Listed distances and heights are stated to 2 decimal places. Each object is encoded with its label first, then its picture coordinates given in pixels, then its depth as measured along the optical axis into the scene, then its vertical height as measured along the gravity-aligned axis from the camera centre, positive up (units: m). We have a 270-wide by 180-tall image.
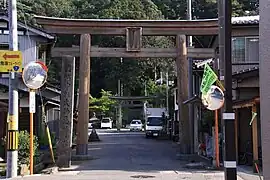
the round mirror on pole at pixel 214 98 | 11.88 -0.14
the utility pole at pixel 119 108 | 66.13 -2.27
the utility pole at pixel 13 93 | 14.98 +0.01
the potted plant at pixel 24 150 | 17.16 -2.11
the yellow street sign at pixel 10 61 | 15.11 +1.05
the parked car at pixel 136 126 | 63.78 -4.56
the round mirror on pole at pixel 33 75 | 15.48 +0.60
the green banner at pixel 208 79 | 13.24 +0.40
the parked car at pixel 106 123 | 69.75 -4.50
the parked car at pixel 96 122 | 71.54 -4.56
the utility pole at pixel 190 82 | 23.69 +0.60
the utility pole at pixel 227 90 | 8.71 +0.05
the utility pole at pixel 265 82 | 5.06 +0.11
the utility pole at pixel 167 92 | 48.29 +0.08
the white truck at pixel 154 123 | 43.09 -2.91
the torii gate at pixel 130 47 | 22.75 +2.28
